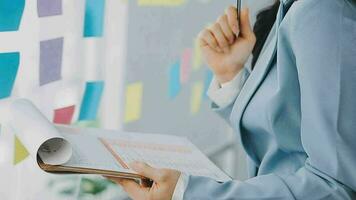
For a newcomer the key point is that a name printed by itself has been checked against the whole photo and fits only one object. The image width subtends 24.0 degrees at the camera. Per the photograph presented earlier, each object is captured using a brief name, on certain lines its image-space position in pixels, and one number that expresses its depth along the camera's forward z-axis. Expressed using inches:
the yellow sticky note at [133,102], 66.0
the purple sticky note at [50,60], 56.2
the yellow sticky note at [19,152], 55.4
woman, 46.7
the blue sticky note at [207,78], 78.4
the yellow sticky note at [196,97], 76.8
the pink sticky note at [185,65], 73.4
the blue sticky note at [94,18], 59.5
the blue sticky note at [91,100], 61.1
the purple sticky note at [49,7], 55.0
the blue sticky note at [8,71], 53.1
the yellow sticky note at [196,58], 74.9
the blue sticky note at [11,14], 52.4
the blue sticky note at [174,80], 71.8
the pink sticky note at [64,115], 58.6
